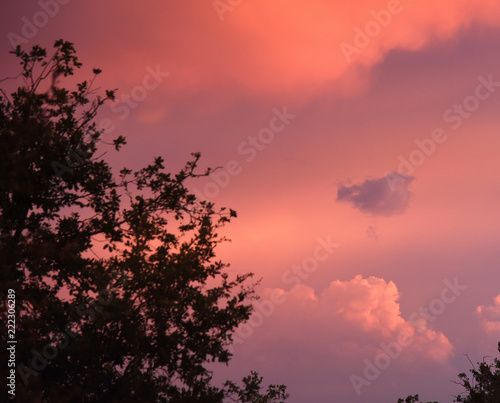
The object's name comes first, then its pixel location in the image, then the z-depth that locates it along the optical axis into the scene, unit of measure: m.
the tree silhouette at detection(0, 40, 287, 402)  14.32
